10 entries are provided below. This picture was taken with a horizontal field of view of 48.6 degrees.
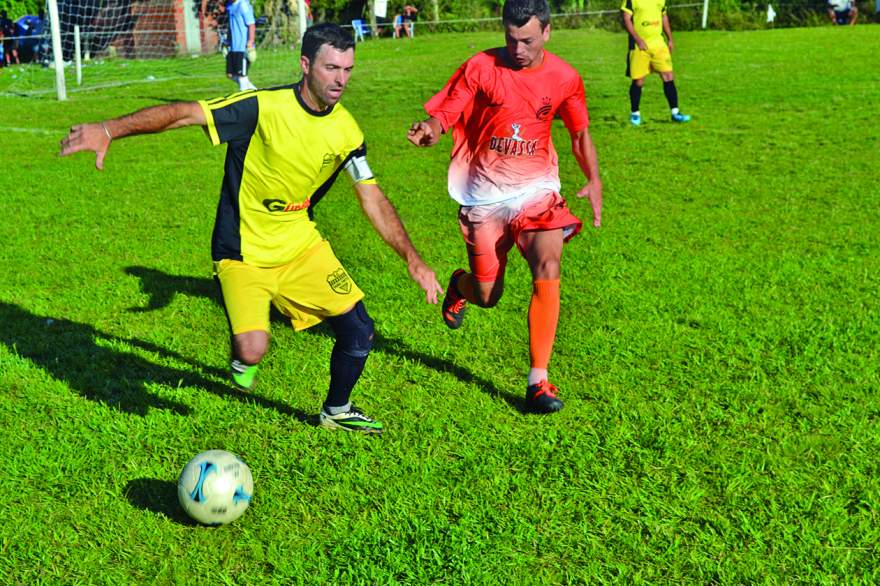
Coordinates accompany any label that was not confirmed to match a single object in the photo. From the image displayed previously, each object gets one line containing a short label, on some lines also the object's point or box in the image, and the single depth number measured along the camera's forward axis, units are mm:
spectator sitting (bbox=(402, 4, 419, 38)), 46300
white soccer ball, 4148
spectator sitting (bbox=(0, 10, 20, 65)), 34122
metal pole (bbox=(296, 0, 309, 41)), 18875
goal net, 26281
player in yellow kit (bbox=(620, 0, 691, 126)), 15430
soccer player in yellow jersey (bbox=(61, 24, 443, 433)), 4664
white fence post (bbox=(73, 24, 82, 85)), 24384
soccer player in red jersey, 5492
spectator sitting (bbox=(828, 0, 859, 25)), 40656
